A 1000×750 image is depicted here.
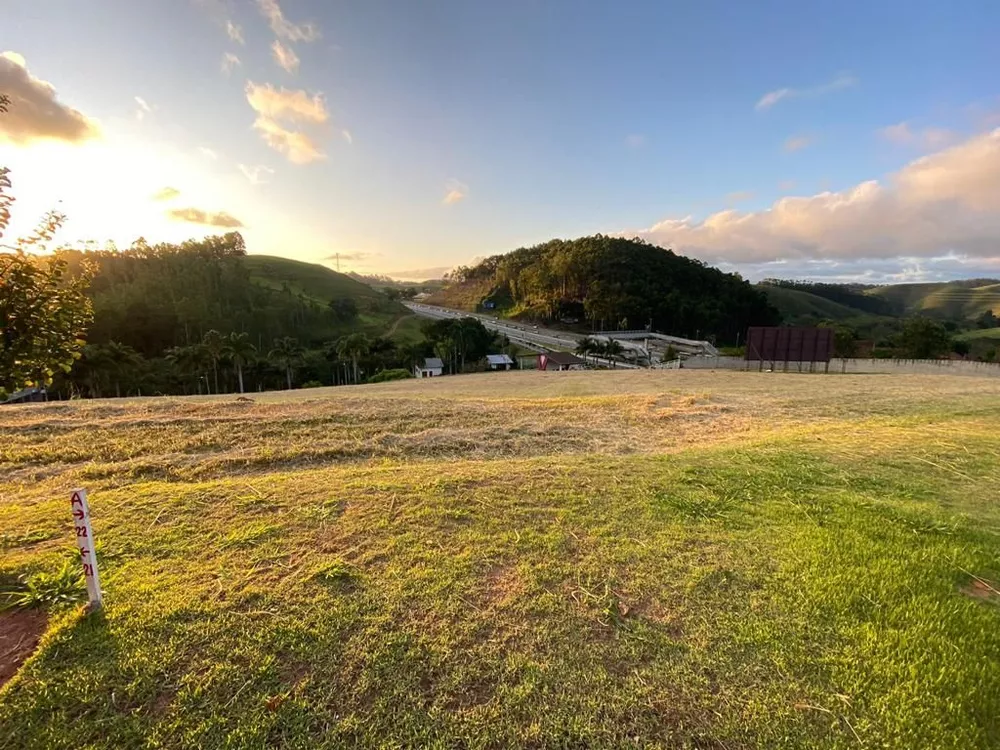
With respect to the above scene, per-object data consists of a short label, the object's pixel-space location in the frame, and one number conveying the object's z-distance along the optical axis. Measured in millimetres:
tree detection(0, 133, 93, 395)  4469
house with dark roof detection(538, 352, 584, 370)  66312
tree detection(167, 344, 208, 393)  52156
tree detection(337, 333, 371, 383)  58000
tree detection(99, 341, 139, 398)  46594
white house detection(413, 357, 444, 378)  67625
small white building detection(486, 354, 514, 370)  71438
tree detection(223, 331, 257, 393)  51438
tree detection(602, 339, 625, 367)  69375
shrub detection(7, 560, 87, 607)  3723
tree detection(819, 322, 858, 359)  53625
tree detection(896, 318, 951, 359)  56562
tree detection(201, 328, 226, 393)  51562
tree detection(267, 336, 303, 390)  56375
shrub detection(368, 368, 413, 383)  56688
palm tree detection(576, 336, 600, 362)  71581
